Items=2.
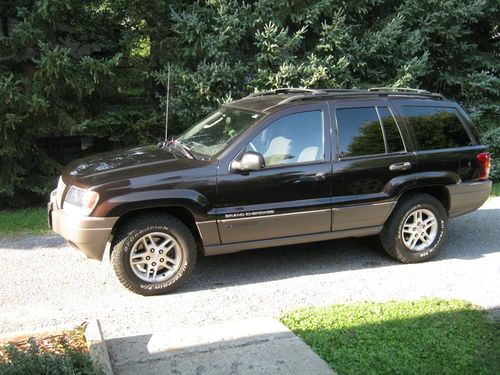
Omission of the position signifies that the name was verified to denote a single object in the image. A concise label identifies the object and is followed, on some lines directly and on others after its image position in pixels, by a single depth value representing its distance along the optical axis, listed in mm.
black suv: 4793
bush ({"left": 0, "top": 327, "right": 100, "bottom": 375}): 2934
